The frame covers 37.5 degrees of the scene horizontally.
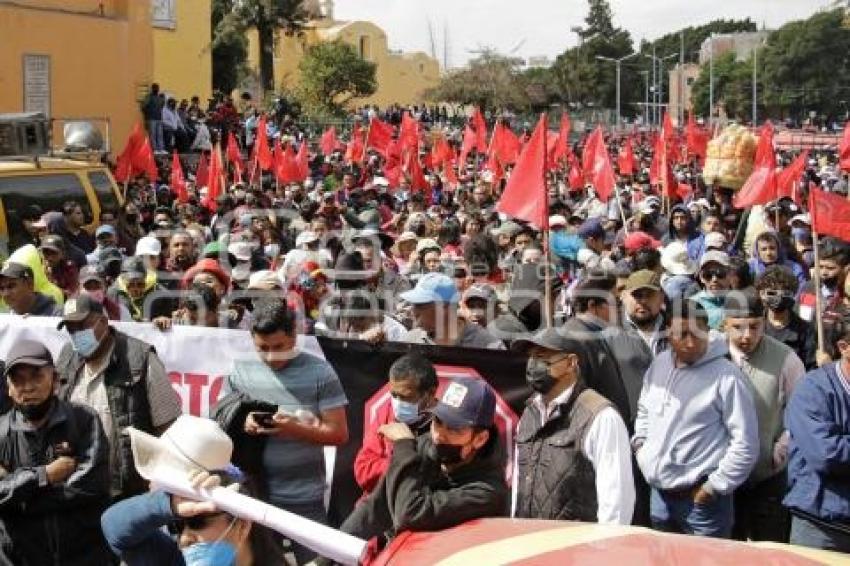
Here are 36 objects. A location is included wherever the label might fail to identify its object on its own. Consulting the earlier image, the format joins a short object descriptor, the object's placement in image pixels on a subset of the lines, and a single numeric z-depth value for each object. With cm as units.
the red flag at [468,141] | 2175
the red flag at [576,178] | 1959
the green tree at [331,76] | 4984
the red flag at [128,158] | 1742
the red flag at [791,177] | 1301
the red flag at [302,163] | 1847
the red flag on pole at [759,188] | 1178
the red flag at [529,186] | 786
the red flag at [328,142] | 2561
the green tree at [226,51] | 4256
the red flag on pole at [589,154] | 1638
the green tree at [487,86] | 6309
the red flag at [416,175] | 1848
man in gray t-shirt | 505
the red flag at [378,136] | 2050
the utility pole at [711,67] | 7984
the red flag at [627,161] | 2238
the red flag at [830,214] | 817
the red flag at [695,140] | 2102
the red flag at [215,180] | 1561
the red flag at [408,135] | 1992
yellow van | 1205
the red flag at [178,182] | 1730
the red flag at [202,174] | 1895
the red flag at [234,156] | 1885
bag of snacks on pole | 1445
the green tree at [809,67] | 9012
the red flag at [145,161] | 1736
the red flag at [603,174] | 1477
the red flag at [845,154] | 1320
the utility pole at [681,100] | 9394
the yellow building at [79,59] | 2334
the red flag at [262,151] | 1839
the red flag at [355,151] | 2273
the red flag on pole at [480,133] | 2088
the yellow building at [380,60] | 6856
